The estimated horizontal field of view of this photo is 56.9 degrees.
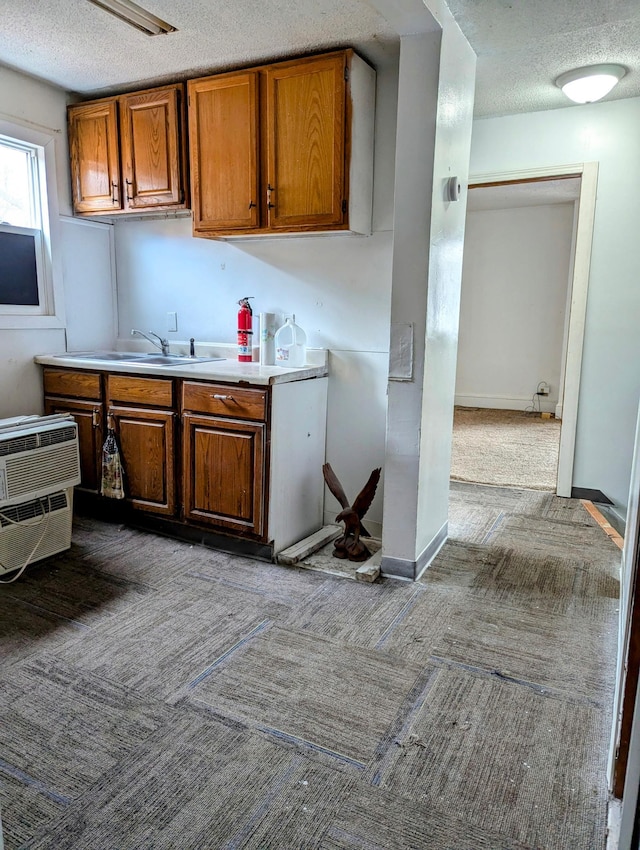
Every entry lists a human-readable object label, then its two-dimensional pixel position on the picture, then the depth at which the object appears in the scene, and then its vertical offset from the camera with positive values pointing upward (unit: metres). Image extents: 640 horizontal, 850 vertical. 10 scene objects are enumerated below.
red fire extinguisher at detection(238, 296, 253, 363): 3.26 -0.10
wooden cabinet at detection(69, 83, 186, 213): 3.15 +0.87
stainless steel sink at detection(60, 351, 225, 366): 3.41 -0.27
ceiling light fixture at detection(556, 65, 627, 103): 2.90 +1.18
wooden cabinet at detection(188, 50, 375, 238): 2.71 +0.80
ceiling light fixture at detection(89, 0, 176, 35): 2.38 +1.21
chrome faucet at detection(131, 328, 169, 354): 3.60 -0.19
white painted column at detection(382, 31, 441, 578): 2.35 +0.19
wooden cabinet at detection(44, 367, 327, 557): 2.77 -0.68
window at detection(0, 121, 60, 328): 3.25 +0.43
